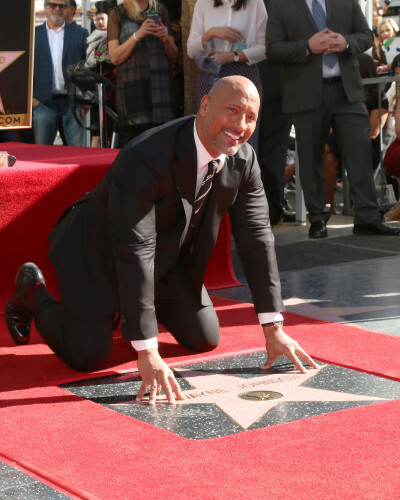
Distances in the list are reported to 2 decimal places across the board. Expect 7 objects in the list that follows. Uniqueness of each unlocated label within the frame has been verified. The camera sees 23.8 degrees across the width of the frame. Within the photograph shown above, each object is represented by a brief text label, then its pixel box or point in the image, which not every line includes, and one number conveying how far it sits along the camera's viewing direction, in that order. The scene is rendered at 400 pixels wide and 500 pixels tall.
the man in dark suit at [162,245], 3.10
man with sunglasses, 8.01
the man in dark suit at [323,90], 6.29
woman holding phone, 6.44
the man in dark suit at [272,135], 6.93
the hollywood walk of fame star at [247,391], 3.00
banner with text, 4.25
